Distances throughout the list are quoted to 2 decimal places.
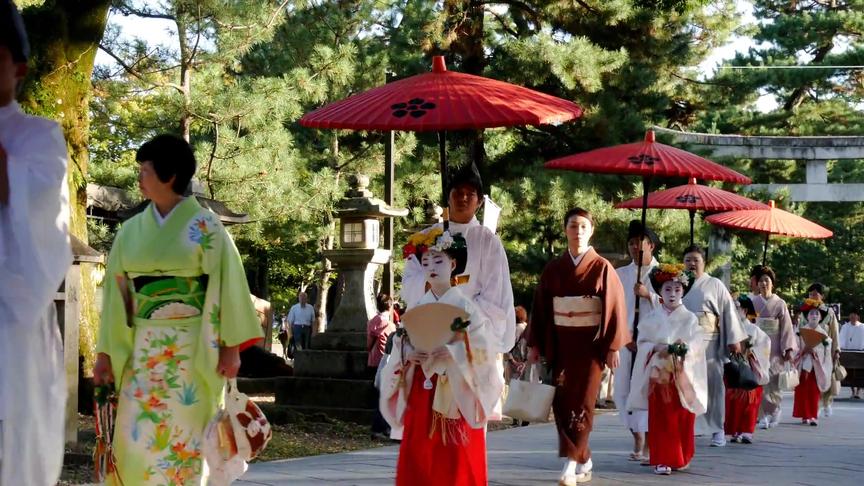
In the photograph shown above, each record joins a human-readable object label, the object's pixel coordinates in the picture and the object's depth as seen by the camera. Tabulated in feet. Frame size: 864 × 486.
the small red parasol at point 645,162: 32.30
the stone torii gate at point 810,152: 98.58
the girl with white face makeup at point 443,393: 22.34
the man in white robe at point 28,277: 10.32
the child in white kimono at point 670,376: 31.30
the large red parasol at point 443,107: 23.79
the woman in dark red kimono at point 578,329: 28.58
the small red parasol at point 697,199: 41.01
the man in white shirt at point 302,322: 80.43
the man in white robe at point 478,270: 23.82
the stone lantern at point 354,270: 48.24
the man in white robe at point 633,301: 33.17
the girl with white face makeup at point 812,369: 50.31
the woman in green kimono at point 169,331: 17.51
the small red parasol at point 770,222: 48.57
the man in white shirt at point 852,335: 83.46
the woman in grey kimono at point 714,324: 37.68
